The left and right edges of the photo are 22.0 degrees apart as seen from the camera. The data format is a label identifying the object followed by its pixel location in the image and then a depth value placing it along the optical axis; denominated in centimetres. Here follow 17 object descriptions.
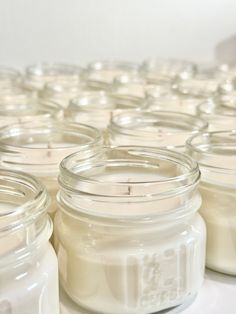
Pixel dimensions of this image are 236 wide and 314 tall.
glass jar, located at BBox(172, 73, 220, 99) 94
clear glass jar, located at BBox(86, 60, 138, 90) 113
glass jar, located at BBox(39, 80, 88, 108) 93
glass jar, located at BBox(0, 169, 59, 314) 45
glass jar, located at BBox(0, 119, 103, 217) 62
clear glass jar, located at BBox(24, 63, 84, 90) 106
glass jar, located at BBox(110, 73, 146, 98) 97
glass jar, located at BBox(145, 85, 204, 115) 89
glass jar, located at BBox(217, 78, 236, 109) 85
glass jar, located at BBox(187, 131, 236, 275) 60
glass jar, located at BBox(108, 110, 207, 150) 70
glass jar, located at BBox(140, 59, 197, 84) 107
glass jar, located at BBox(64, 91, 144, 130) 81
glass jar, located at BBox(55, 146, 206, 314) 52
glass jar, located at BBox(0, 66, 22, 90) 100
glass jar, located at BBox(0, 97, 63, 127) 79
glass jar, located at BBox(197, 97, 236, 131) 79
